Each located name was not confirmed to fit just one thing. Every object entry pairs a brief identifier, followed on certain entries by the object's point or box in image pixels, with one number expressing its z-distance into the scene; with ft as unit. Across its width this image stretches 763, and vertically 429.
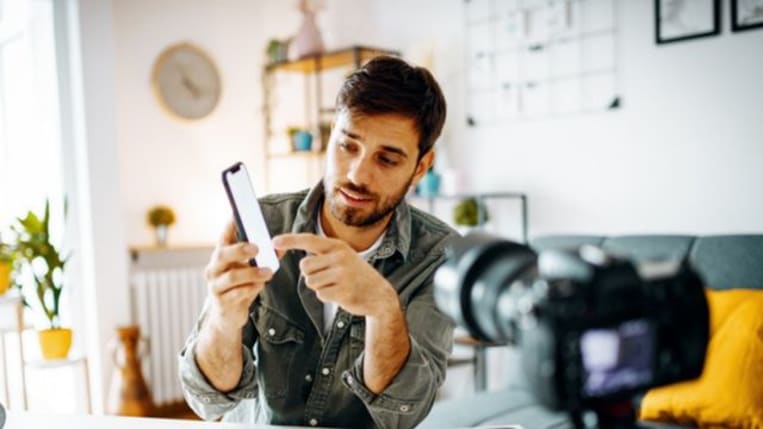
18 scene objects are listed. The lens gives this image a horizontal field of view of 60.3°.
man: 3.43
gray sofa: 5.94
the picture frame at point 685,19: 7.15
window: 9.38
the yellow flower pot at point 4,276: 8.37
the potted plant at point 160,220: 10.38
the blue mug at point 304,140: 10.89
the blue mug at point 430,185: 9.44
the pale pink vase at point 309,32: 10.36
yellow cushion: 5.21
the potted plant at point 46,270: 8.20
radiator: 10.16
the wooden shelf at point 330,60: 9.96
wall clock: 10.71
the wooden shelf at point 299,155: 10.84
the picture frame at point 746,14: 6.84
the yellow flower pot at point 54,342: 8.39
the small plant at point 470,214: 8.94
